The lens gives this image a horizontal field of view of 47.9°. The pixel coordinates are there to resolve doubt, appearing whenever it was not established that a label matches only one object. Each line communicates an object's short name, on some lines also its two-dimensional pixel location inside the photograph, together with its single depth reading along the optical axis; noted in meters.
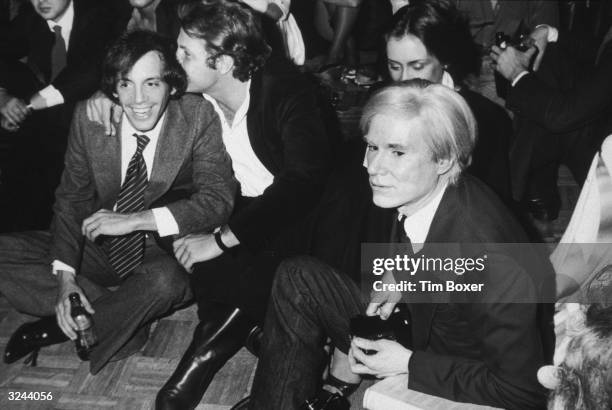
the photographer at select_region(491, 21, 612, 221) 2.62
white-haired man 1.51
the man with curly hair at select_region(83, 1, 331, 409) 2.38
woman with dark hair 2.56
